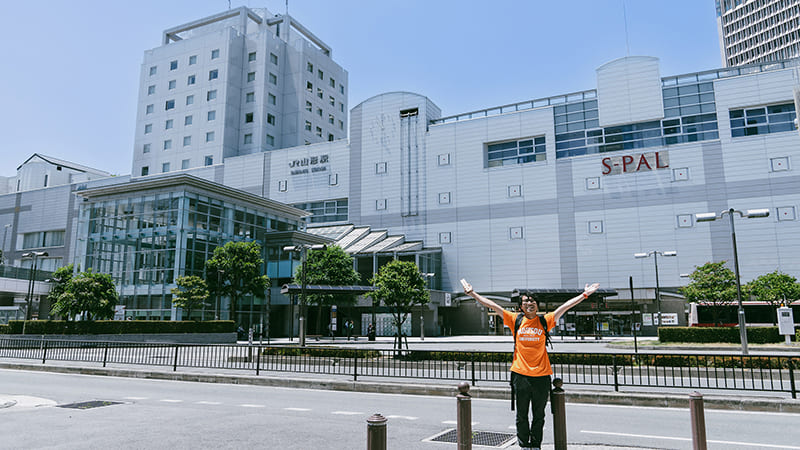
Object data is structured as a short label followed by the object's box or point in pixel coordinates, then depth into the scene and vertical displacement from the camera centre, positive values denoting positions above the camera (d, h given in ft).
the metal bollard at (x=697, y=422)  17.63 -3.60
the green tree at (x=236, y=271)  129.59 +9.96
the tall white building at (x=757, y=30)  353.51 +193.00
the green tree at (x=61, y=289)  107.24 +5.30
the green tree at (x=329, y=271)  147.43 +11.41
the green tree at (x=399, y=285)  112.16 +5.74
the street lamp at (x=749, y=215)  67.31 +11.79
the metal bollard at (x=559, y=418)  18.35 -3.56
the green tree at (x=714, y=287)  113.80 +5.37
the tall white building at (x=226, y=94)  238.48 +98.88
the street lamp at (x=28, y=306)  122.15 +1.75
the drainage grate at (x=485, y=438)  24.59 -5.91
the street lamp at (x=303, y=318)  79.46 -0.85
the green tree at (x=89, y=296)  107.34 +3.40
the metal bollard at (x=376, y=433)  12.79 -2.84
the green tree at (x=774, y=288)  115.24 +4.97
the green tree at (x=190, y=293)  123.54 +4.56
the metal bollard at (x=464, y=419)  17.17 -3.39
